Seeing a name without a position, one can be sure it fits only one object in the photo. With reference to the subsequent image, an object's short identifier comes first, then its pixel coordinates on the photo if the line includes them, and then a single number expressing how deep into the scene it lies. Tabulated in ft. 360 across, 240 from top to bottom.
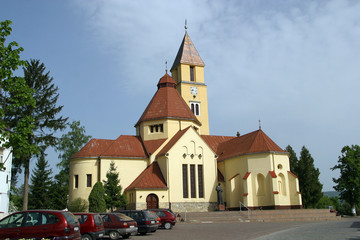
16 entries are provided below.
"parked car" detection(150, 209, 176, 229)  84.61
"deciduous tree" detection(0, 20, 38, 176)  45.09
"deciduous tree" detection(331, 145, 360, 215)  156.56
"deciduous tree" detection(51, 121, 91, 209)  170.50
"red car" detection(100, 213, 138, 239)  62.44
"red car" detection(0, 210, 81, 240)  40.93
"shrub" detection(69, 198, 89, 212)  126.72
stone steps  108.70
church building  126.41
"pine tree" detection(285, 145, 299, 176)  178.46
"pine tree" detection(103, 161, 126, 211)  118.93
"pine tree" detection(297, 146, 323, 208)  172.76
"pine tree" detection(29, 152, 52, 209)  166.71
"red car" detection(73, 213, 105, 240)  52.90
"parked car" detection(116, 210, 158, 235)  70.85
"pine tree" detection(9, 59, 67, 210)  113.70
